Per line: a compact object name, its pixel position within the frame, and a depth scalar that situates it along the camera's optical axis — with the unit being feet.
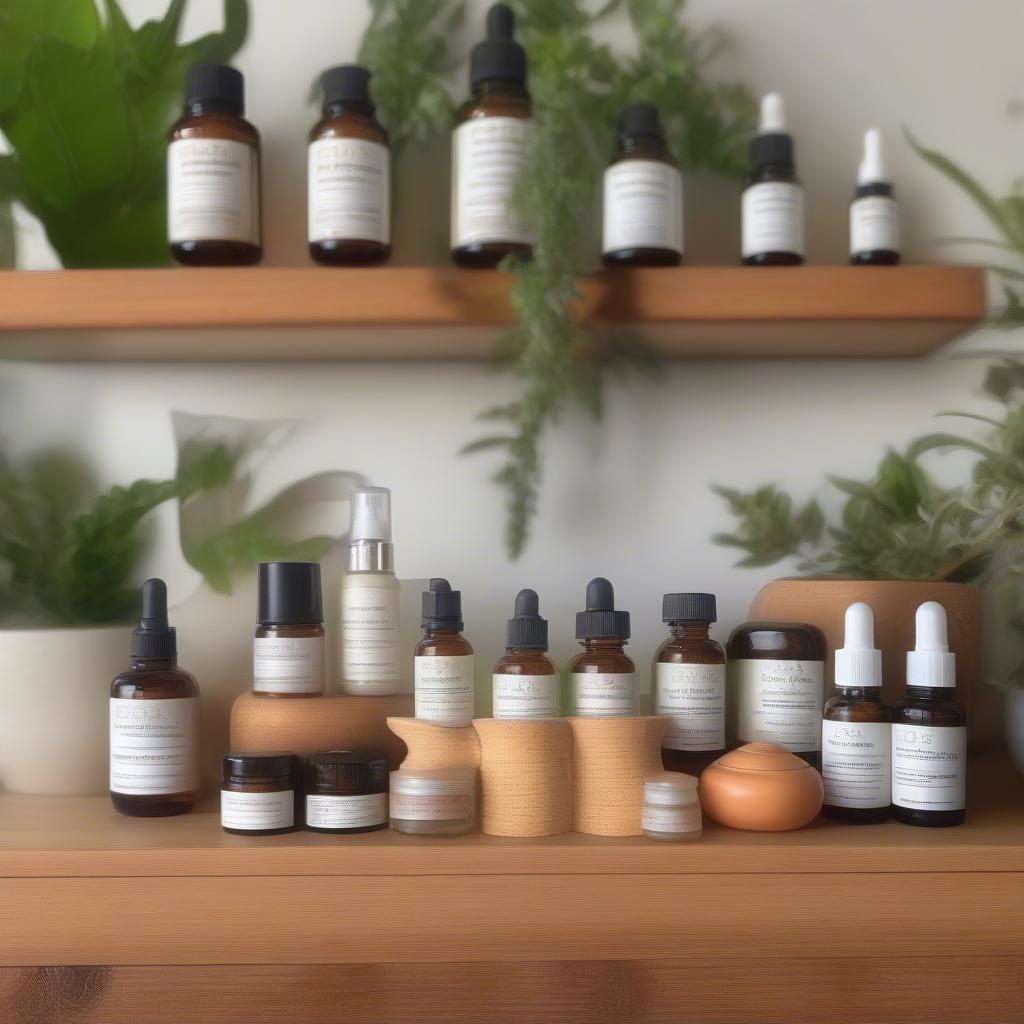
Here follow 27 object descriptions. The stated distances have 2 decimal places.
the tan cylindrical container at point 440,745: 1.94
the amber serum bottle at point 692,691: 2.07
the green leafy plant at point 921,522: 2.18
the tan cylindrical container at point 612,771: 1.88
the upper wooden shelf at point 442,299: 2.12
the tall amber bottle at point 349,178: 2.19
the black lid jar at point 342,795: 1.88
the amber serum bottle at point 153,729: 1.97
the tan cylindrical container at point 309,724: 2.02
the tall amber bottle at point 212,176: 2.15
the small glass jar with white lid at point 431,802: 1.86
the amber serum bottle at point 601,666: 2.03
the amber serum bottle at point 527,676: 2.02
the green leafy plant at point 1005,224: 2.43
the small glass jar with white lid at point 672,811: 1.83
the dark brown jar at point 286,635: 2.06
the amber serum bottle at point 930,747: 1.89
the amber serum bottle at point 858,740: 1.94
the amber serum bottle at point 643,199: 2.22
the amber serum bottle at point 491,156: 2.17
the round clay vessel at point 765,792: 1.86
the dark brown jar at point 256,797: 1.87
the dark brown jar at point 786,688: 2.05
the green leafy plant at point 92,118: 2.24
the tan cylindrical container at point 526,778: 1.87
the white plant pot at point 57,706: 2.16
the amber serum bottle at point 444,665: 2.04
